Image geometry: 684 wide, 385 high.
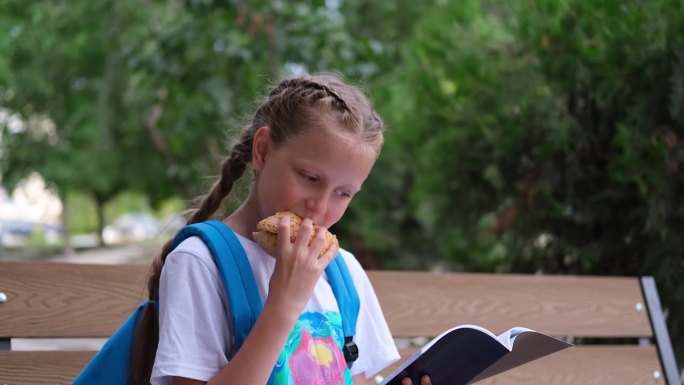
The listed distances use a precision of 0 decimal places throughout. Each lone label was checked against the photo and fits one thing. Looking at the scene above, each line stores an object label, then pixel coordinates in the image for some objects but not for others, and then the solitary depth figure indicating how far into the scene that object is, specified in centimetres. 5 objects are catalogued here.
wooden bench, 201
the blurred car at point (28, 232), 3062
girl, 155
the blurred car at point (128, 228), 4311
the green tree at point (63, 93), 1030
